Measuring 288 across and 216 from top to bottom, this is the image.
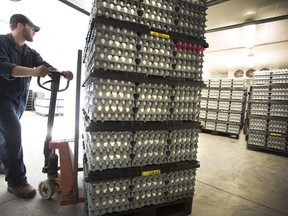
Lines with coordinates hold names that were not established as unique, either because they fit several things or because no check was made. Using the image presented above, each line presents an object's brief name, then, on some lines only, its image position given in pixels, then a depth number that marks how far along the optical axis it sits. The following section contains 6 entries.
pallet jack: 2.40
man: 2.75
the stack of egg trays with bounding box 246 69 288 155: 6.22
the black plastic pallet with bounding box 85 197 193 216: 2.31
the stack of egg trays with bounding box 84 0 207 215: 2.07
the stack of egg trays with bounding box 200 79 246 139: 8.07
